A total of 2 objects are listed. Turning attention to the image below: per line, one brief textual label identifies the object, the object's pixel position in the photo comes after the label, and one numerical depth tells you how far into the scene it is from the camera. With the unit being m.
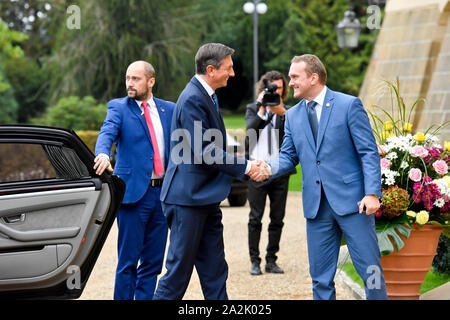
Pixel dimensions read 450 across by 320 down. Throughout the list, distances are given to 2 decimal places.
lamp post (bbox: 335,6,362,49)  17.86
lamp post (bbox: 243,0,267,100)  22.53
